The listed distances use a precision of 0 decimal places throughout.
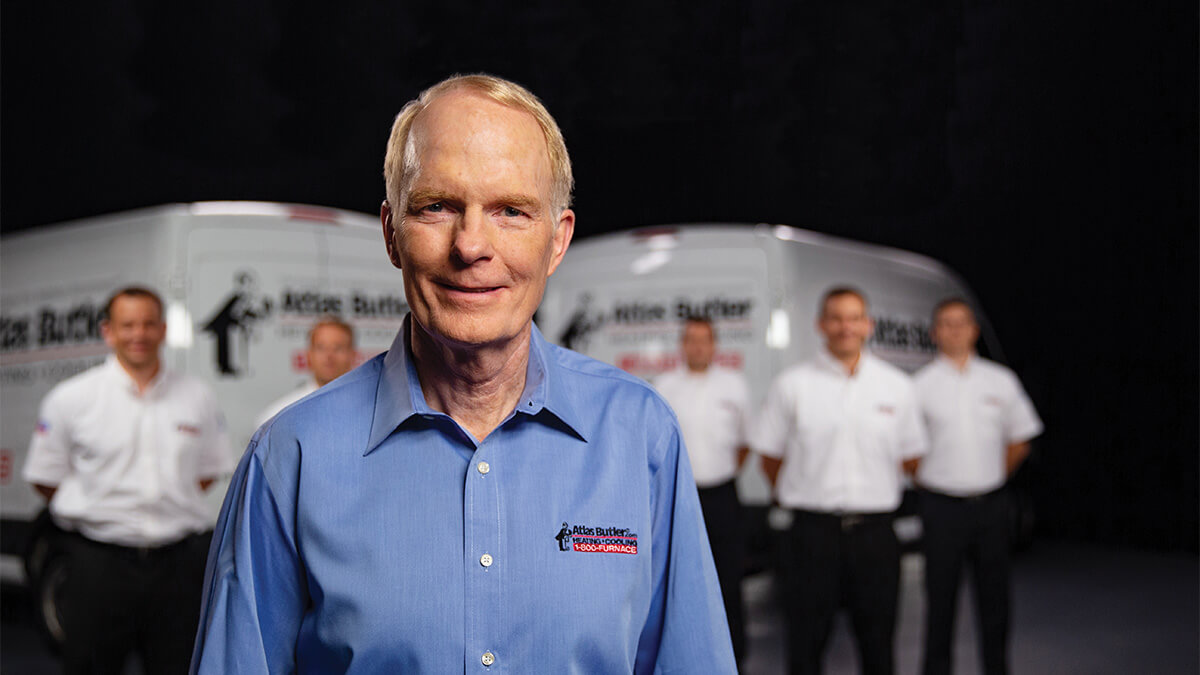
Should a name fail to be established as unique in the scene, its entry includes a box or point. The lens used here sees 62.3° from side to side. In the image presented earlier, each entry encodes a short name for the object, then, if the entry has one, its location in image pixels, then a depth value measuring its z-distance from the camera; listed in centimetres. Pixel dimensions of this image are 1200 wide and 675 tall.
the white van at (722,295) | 556
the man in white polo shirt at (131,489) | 364
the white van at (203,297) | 481
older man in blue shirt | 111
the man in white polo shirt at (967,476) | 434
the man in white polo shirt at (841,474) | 411
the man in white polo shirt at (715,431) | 507
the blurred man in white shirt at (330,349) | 436
